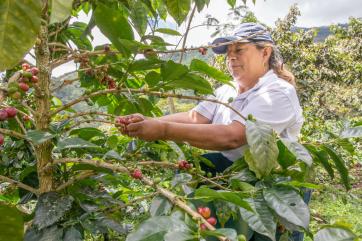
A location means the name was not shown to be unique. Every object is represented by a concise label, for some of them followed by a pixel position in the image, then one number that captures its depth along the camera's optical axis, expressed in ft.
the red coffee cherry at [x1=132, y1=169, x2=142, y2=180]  2.57
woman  3.97
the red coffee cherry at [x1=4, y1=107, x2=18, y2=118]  2.47
